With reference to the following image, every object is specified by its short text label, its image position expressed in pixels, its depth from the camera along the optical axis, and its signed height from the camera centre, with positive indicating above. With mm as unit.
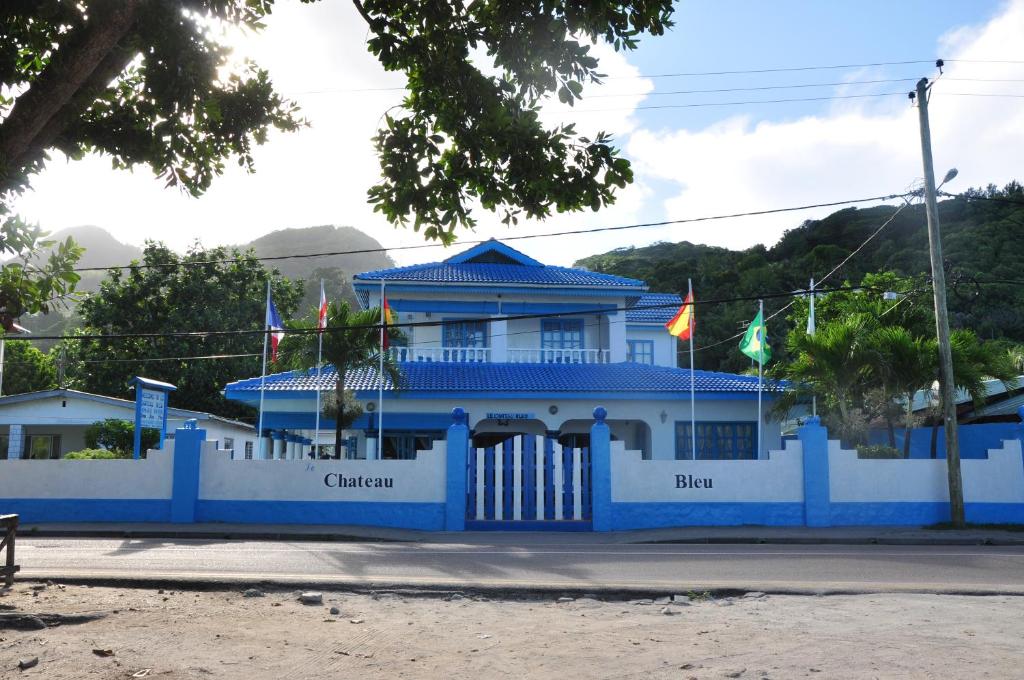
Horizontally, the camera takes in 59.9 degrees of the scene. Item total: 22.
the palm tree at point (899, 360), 20984 +2485
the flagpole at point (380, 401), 23641 +1734
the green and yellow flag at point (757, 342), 23641 +3304
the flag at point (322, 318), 23391 +3855
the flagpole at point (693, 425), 24684 +1190
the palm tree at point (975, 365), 20641 +2390
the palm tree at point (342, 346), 23688 +3200
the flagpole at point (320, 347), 23158 +3075
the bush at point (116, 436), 30469 +984
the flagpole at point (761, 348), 23469 +3103
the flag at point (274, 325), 23602 +3827
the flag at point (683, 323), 23891 +3898
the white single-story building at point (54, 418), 32781 +1723
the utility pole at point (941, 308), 18672 +3416
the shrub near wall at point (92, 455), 23125 +256
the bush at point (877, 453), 20703 +308
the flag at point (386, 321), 23023 +3778
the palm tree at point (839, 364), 21094 +2450
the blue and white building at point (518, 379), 26391 +2620
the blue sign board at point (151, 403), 20319 +1449
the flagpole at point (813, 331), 24425 +3699
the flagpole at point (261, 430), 24791 +1010
